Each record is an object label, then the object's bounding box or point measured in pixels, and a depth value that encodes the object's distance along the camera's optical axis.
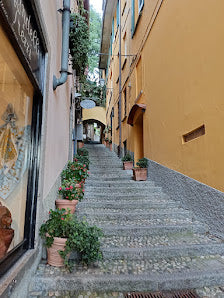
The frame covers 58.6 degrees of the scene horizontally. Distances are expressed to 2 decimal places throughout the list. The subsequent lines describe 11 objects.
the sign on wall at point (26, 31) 1.43
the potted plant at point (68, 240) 2.04
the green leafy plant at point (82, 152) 7.62
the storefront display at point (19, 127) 1.64
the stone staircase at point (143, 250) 1.92
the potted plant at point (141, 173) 5.22
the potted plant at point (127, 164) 6.57
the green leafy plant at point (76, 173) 4.14
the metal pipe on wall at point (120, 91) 9.36
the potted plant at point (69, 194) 3.07
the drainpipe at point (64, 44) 3.02
